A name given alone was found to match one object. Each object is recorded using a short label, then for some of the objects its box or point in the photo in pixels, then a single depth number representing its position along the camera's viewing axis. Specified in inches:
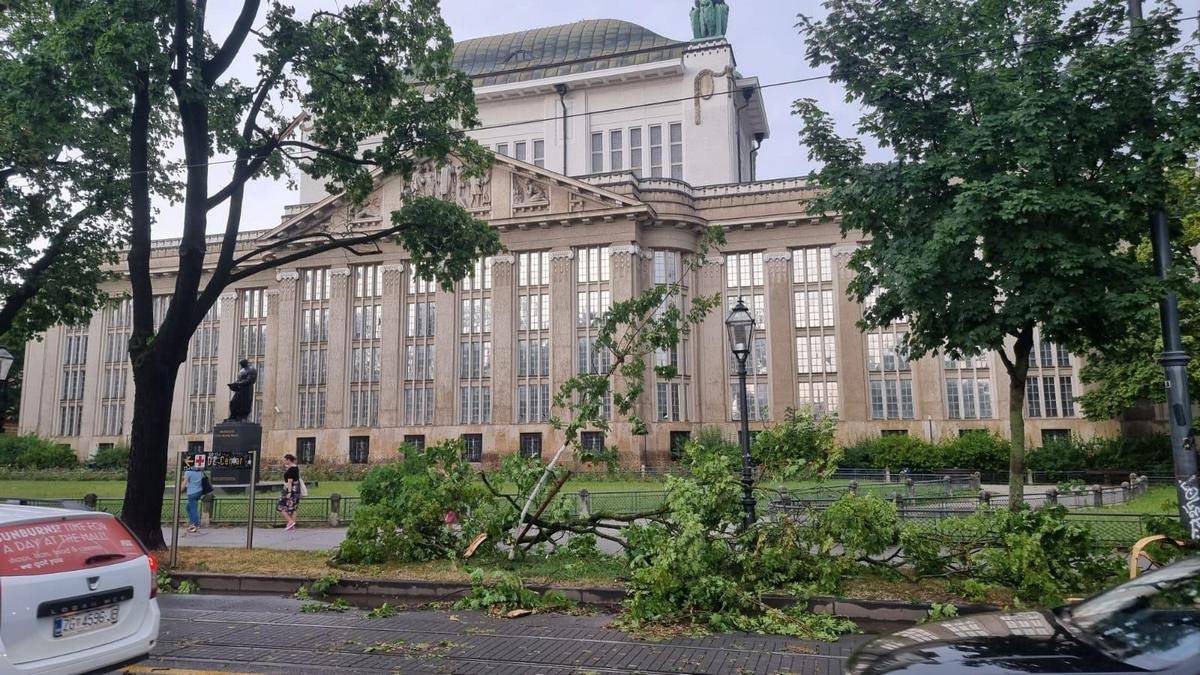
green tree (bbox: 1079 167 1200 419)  413.4
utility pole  352.5
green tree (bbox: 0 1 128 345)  461.1
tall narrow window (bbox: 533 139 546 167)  2068.2
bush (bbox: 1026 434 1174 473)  1364.4
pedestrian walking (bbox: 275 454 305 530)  738.8
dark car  137.1
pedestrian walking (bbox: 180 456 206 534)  716.0
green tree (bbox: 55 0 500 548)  513.0
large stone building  1705.2
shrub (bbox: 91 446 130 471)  1935.3
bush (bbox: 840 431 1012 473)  1487.5
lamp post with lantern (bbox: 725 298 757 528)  520.2
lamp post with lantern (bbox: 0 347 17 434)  644.1
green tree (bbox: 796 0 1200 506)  395.2
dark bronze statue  1103.0
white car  205.8
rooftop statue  2059.5
